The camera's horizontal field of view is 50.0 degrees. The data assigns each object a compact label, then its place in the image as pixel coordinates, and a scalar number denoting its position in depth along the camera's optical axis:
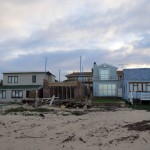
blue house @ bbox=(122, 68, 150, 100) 21.34
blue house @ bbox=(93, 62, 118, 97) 25.48
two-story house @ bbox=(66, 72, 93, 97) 36.05
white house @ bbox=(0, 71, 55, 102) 24.81
